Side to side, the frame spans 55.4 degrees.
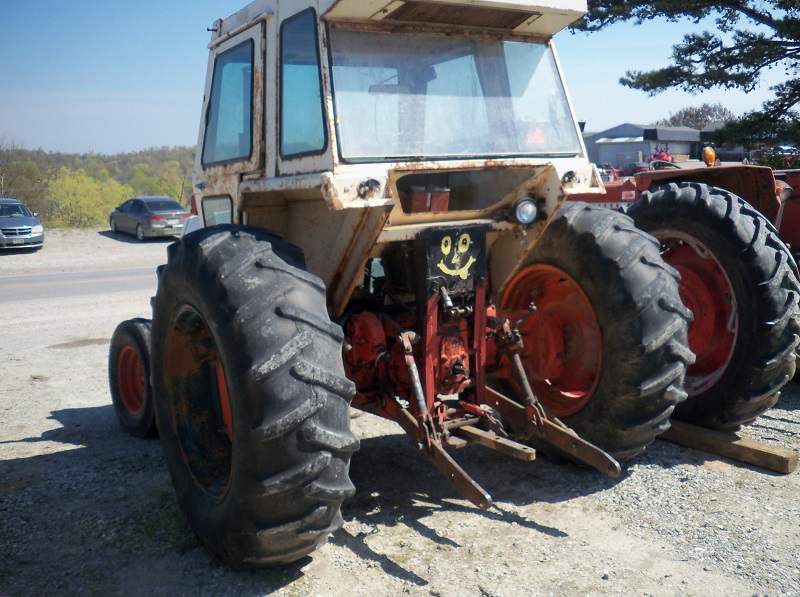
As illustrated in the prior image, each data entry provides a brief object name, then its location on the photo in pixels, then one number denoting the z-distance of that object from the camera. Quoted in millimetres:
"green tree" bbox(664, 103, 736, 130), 60312
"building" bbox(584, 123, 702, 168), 44062
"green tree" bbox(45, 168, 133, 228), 35375
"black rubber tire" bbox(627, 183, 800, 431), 4652
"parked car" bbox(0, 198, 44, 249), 21203
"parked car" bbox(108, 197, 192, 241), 24281
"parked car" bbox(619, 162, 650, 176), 27625
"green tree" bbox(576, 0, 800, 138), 15203
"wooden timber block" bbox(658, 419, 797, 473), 4492
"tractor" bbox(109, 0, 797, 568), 3117
